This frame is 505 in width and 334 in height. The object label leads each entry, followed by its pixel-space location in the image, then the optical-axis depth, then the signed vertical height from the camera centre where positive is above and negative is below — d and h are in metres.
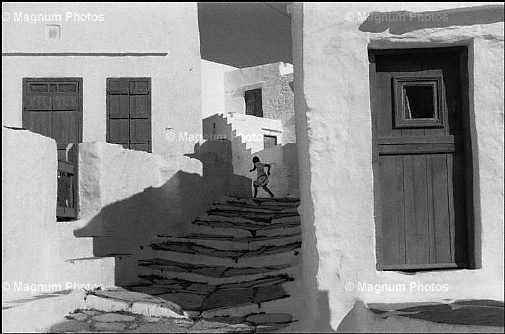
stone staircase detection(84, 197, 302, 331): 6.70 -0.97
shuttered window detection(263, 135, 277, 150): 20.85 +1.70
